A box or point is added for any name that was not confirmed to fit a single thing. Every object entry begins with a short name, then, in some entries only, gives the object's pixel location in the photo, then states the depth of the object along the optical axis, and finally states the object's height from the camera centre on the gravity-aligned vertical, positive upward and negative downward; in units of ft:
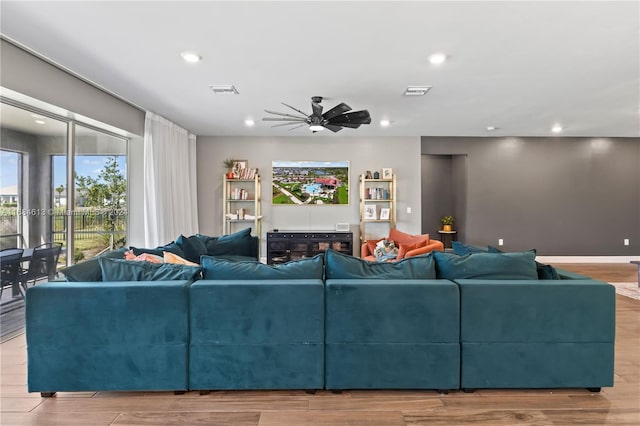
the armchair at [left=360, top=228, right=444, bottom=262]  14.92 -1.61
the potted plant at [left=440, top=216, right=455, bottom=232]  25.63 -0.94
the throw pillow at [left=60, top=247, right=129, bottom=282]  7.34 -1.30
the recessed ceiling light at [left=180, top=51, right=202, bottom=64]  10.07 +4.43
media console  21.59 -2.00
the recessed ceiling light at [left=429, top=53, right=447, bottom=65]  10.17 +4.42
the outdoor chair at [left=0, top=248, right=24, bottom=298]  10.58 -1.67
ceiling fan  12.96 +3.48
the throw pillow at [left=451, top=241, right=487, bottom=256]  9.92 -1.12
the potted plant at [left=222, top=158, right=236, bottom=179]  22.31 +2.90
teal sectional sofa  7.13 -2.55
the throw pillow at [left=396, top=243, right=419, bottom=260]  15.24 -1.69
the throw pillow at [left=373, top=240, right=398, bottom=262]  14.89 -1.77
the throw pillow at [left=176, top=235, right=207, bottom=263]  13.74 -1.50
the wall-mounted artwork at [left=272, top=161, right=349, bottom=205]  23.16 +1.83
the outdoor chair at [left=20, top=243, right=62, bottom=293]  11.48 -1.82
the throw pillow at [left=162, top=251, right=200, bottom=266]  9.26 -1.28
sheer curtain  16.84 +1.38
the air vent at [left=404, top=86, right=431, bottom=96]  13.01 +4.50
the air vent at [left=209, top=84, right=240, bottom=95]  13.03 +4.53
